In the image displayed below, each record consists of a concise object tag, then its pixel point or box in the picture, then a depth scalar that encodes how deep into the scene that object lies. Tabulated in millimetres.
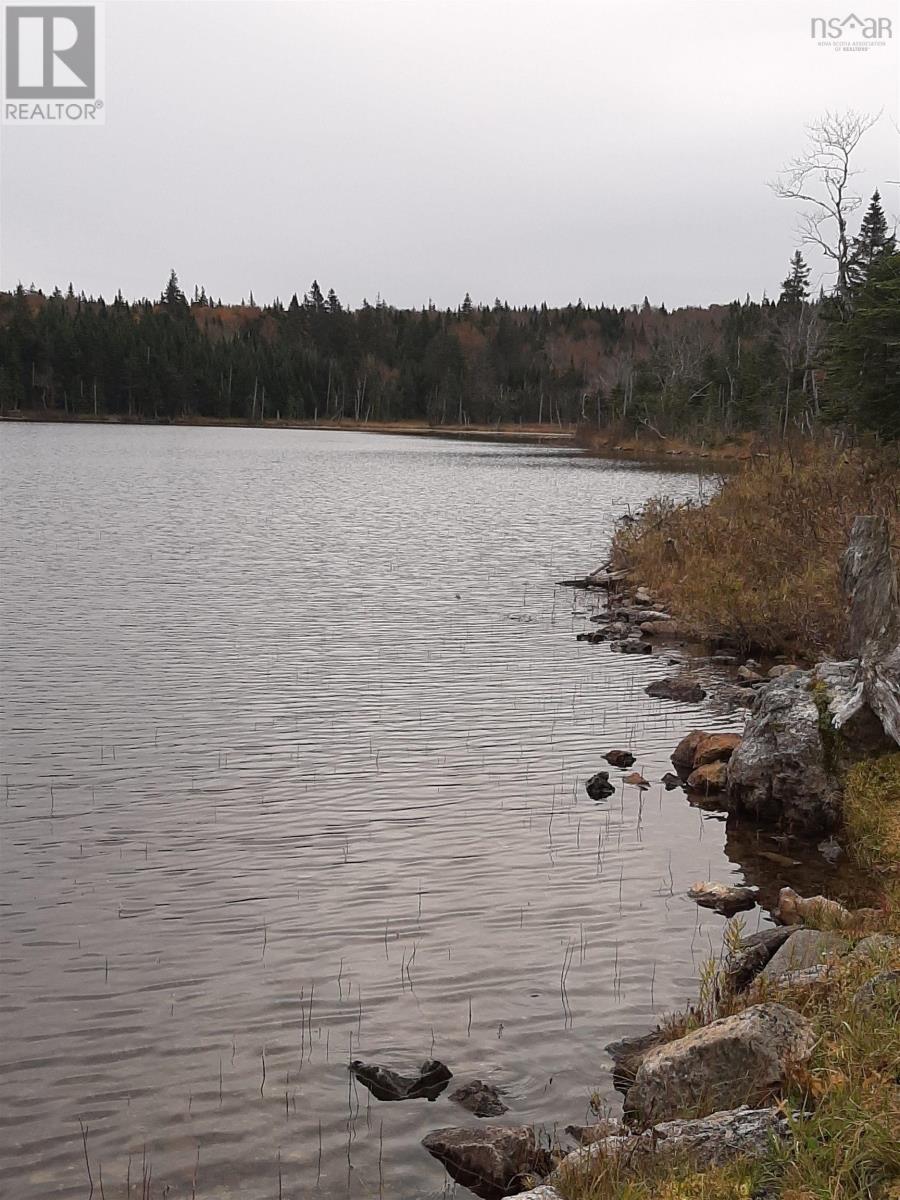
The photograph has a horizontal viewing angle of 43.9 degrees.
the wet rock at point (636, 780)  13039
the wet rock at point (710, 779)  12766
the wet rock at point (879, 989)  6070
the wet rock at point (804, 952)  7344
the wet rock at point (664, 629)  22266
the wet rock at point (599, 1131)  5980
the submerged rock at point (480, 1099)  6691
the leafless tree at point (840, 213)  41125
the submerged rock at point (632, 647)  21067
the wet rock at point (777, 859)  10844
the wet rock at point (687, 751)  13820
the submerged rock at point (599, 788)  12555
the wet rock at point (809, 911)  8719
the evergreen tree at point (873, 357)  23297
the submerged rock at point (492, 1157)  5965
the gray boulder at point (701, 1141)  4906
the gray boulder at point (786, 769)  11688
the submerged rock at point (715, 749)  13492
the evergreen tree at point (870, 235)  39694
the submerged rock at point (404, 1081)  6844
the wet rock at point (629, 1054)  6996
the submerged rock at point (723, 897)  9766
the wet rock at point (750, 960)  7691
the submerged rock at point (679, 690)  17219
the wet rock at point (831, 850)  10938
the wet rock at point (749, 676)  18125
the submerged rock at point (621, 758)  13859
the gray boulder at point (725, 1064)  5660
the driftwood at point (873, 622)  11383
